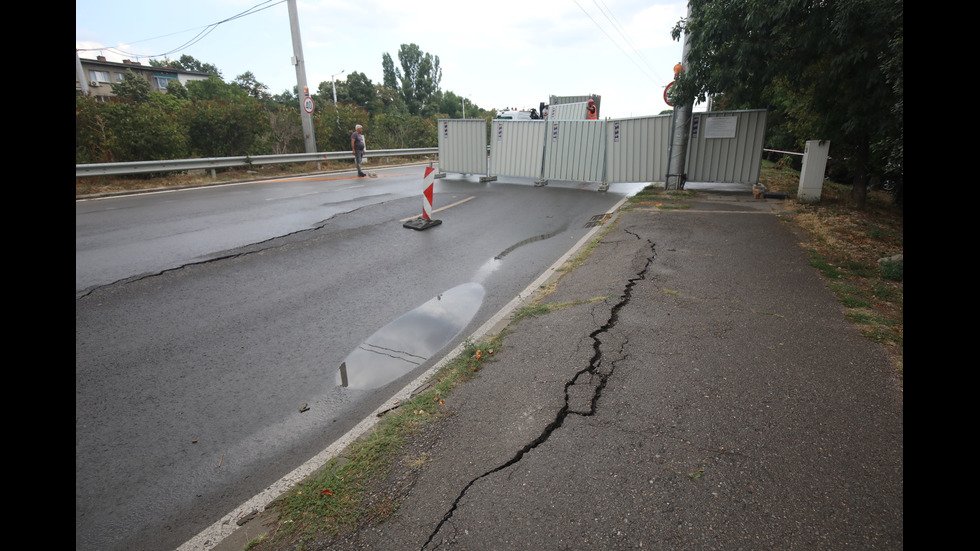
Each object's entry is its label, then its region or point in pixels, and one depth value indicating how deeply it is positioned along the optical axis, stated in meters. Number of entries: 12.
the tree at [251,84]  81.68
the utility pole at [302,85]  18.97
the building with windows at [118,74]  59.92
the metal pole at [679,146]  12.43
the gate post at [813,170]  10.52
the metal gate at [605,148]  12.55
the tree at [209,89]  63.00
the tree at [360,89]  70.19
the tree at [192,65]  85.70
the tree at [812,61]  7.34
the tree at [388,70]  87.00
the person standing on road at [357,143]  18.12
